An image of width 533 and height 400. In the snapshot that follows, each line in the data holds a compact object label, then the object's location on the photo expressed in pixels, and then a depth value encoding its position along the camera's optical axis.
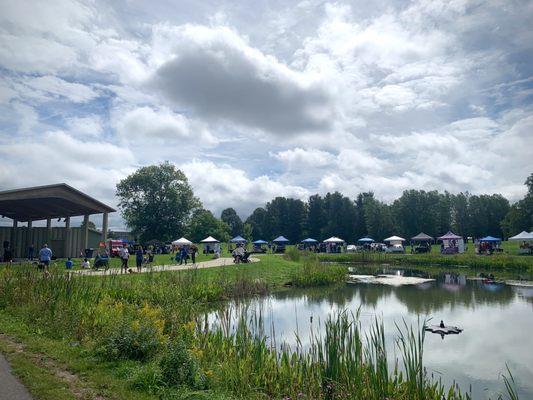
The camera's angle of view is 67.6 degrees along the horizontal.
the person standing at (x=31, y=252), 29.12
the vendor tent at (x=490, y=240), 44.78
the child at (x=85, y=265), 23.45
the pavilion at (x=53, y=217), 25.75
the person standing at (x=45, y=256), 19.05
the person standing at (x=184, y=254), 29.64
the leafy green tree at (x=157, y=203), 60.56
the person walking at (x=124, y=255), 23.16
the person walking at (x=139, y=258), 23.62
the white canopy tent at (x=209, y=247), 47.28
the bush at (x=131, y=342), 7.29
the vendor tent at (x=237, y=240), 56.76
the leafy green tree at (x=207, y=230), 82.19
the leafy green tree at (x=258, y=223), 110.14
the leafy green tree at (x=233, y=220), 119.75
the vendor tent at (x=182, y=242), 42.81
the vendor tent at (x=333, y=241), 53.40
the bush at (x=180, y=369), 6.17
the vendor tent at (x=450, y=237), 45.87
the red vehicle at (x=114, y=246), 35.29
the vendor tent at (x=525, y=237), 42.03
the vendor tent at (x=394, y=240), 53.05
